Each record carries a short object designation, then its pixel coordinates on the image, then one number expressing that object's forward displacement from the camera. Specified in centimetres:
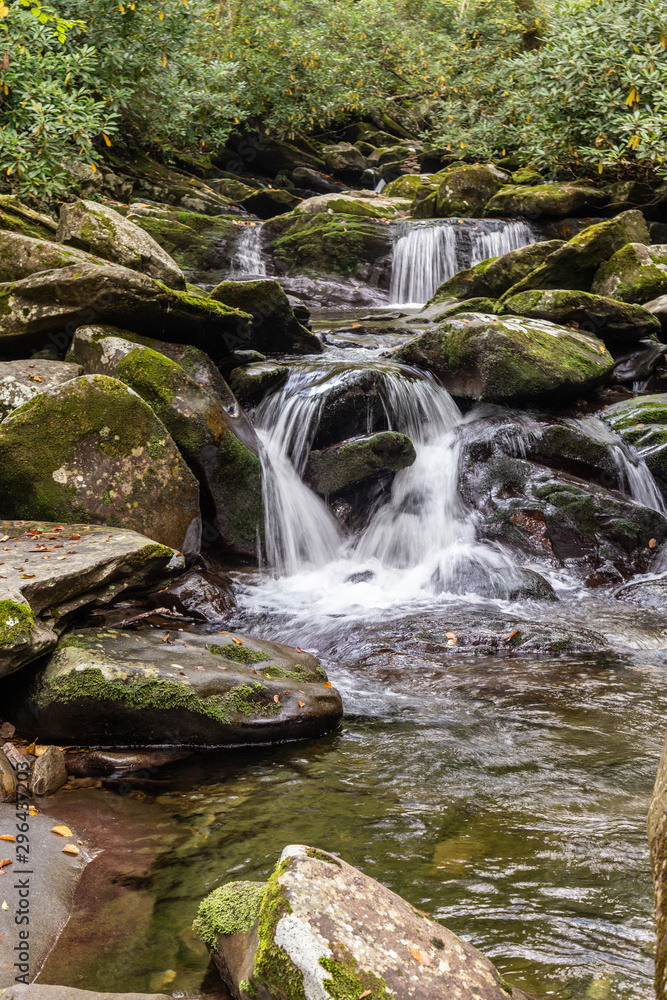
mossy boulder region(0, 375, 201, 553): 593
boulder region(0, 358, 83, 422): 638
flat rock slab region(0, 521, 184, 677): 402
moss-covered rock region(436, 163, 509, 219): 1673
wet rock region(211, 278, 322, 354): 929
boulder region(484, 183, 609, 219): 1536
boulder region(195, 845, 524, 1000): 206
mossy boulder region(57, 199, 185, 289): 827
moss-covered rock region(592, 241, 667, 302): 1154
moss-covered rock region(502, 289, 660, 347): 1066
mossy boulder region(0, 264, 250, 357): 692
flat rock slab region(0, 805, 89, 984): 262
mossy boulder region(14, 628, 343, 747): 422
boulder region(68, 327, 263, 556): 704
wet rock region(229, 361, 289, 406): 895
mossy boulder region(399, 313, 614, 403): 925
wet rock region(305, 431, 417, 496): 844
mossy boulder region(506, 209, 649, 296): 1177
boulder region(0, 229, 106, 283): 746
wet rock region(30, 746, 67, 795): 381
